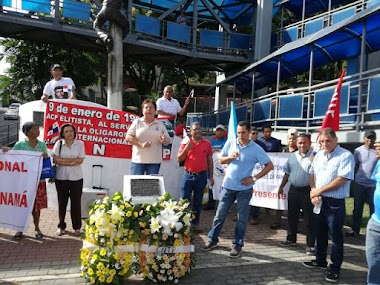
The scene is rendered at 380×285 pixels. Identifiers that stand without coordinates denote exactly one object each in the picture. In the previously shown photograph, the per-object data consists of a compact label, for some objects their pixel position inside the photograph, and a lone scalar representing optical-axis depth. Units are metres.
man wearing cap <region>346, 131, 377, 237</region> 5.80
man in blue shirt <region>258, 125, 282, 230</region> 7.17
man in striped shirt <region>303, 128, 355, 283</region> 3.94
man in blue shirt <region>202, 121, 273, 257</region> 4.73
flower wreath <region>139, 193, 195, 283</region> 3.77
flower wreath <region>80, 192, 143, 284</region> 3.66
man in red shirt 5.75
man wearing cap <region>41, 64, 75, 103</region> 7.24
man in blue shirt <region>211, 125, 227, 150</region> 7.58
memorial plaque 4.32
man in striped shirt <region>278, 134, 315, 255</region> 5.05
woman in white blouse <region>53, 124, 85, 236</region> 5.25
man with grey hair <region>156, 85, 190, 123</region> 7.77
